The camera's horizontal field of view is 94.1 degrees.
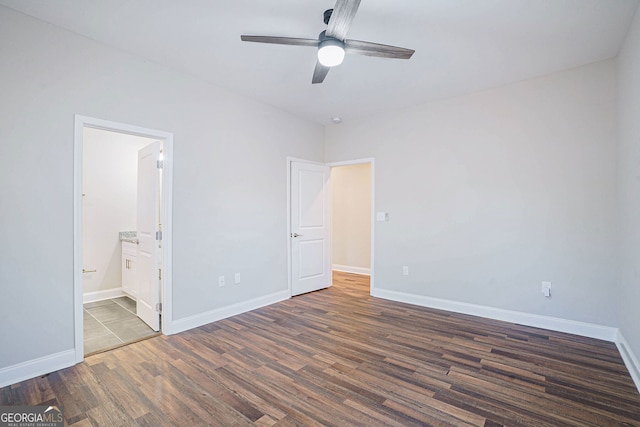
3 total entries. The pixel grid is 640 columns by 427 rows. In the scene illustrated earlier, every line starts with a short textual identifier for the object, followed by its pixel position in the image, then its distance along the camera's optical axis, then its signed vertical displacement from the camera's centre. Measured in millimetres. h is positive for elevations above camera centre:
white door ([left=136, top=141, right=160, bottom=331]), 3250 -270
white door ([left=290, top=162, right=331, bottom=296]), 4680 -261
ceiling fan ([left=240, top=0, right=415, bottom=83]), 1956 +1222
